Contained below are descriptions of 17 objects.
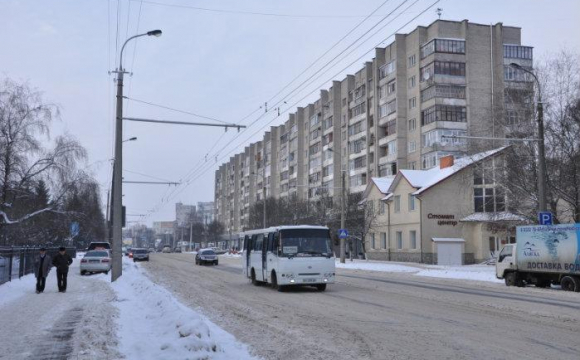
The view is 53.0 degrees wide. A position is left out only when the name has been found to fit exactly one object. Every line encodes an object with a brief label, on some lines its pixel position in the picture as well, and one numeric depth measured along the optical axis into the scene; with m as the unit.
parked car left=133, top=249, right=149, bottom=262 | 63.32
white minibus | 21.70
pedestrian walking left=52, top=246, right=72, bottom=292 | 20.59
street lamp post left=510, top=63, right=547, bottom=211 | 27.98
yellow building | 50.97
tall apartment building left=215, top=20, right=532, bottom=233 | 72.75
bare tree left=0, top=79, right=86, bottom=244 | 38.88
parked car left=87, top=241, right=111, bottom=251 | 52.75
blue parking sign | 26.67
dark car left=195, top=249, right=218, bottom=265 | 51.38
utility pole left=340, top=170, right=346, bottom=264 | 51.12
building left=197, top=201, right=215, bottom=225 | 176.38
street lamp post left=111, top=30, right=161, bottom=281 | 24.31
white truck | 23.92
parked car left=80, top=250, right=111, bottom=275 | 33.81
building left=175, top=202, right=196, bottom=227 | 166.88
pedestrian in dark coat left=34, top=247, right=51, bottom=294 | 20.02
